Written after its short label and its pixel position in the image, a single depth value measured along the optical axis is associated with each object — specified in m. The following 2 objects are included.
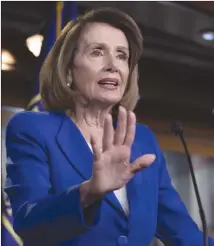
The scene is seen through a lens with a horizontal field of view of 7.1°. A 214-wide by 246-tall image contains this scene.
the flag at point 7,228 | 4.94
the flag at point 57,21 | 4.91
